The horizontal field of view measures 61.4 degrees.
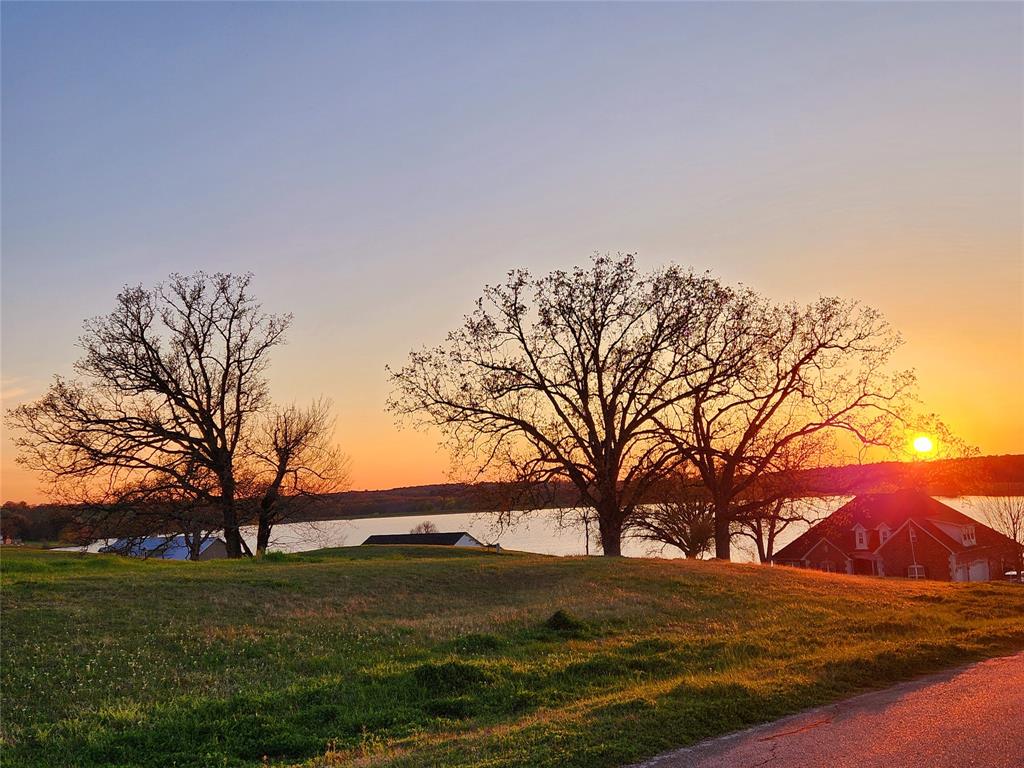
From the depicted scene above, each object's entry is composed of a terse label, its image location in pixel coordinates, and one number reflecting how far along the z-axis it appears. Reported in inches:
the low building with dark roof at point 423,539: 3619.3
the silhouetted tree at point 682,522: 2180.9
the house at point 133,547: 1485.0
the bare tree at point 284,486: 1606.8
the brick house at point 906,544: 2401.6
